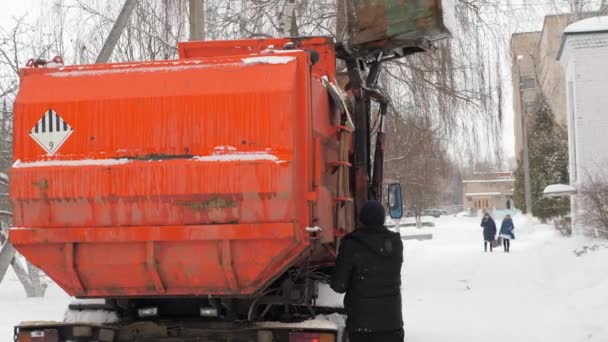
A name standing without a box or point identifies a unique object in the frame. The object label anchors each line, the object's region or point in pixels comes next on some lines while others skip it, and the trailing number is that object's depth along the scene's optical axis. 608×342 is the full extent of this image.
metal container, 6.22
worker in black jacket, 4.89
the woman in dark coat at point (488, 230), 25.80
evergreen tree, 34.33
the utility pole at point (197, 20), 12.79
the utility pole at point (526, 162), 33.70
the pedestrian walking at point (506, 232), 25.05
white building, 20.30
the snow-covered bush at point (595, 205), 16.05
